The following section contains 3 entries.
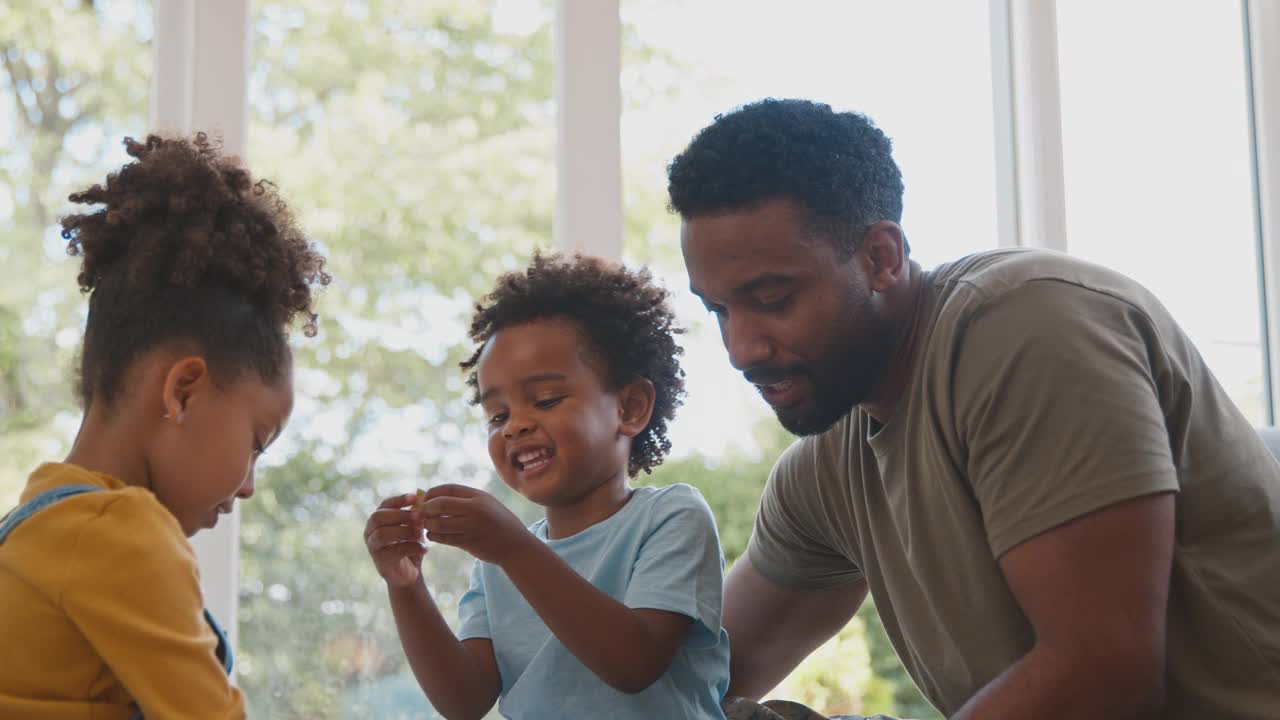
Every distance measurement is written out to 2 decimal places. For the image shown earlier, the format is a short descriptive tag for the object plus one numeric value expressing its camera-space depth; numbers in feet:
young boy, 4.93
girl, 3.61
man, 4.16
